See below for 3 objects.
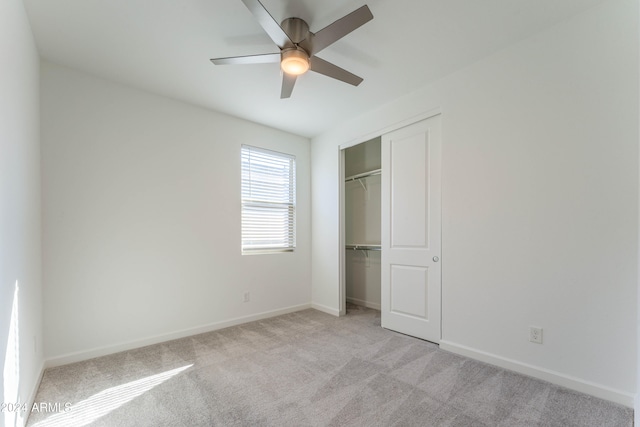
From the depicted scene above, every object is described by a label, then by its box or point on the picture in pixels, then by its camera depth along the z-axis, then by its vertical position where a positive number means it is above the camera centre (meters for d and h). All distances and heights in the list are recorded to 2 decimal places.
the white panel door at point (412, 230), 2.95 -0.19
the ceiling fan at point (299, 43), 1.71 +1.14
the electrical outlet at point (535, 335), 2.20 -0.93
